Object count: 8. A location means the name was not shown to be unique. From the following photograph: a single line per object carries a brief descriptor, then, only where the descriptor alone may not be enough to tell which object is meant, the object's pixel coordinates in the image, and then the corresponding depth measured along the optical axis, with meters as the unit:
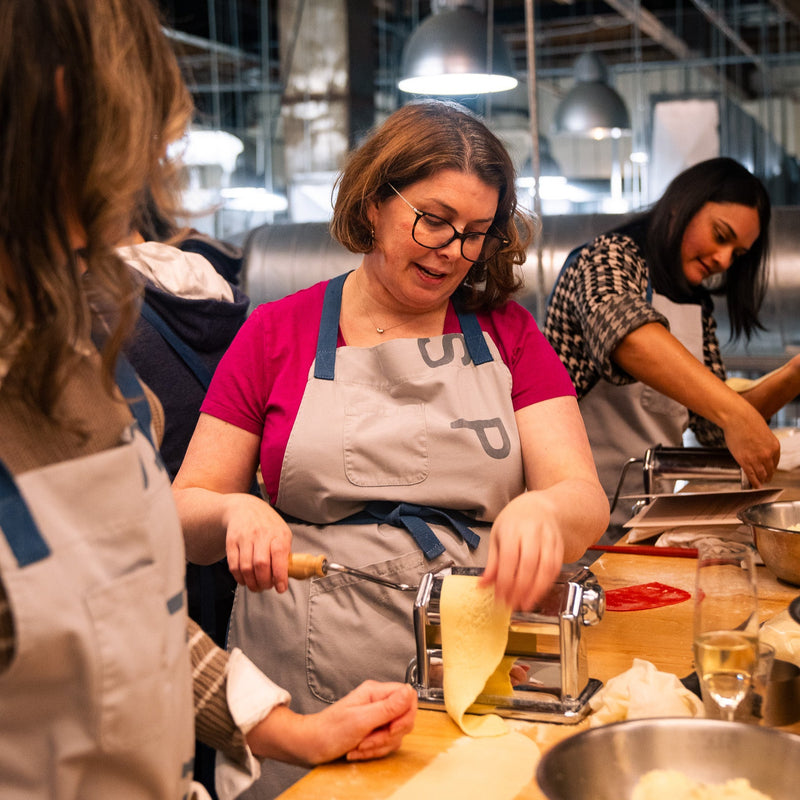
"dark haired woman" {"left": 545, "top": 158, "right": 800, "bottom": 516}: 2.22
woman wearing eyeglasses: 1.53
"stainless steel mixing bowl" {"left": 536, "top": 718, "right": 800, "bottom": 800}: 0.90
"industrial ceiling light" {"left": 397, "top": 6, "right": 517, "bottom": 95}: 4.25
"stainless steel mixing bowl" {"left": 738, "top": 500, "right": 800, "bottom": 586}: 1.63
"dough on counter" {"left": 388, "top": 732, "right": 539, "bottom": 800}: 1.03
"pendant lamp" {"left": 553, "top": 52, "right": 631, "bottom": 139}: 8.57
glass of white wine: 1.08
